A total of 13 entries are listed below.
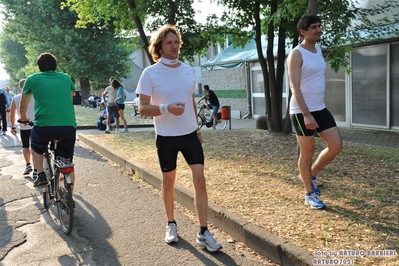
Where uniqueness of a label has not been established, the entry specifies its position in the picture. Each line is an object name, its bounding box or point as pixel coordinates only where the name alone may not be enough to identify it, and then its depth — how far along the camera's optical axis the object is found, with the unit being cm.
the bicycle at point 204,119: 1628
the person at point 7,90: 1706
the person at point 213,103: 1594
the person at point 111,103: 1379
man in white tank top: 417
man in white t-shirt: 368
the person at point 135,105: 2328
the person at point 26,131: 696
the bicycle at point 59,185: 446
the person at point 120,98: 1384
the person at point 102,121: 1590
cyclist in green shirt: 468
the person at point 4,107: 1478
